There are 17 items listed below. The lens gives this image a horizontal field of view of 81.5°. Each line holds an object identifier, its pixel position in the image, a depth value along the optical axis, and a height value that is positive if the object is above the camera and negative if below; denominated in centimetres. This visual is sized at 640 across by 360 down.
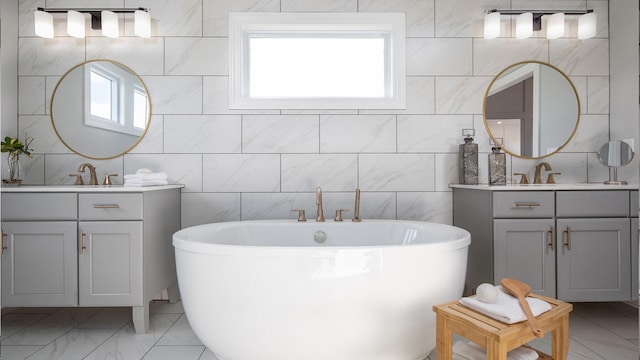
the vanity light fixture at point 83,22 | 254 +108
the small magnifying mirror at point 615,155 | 253 +18
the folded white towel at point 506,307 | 131 -47
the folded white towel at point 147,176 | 232 +2
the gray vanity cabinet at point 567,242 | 220 -36
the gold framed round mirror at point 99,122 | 267 +49
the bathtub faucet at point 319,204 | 241 -16
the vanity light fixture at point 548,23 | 261 +111
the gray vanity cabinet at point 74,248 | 211 -39
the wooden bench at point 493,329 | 125 -53
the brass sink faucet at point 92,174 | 255 +4
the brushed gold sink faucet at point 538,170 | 266 +7
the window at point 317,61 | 266 +89
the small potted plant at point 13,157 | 242 +15
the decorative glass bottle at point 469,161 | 258 +14
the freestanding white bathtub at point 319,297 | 154 -50
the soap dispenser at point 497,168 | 253 +9
